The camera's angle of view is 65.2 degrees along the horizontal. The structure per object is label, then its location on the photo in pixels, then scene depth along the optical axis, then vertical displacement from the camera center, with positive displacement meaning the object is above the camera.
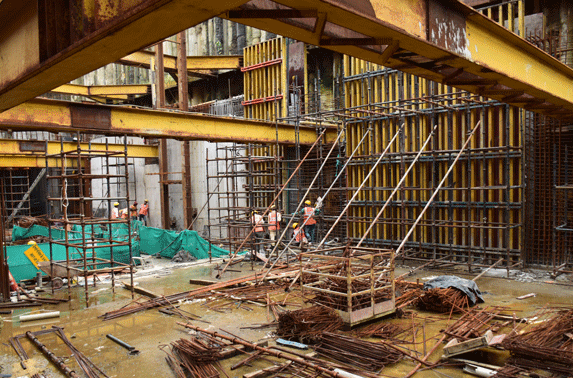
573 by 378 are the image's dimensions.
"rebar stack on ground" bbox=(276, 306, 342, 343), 7.73 -2.61
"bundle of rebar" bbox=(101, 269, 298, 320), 10.02 -2.88
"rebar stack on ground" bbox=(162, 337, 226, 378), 6.58 -2.80
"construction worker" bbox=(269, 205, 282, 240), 15.54 -1.58
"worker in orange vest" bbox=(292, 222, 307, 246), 15.91 -2.21
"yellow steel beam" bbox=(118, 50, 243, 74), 22.00 +6.08
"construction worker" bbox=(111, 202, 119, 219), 22.62 -1.61
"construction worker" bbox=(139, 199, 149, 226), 23.89 -1.69
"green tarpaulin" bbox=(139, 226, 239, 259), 17.36 -2.54
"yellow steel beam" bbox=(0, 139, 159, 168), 16.64 +1.27
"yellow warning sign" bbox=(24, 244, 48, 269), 13.38 -2.17
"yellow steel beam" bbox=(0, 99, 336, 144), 9.66 +1.50
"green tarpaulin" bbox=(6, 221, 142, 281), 13.41 -2.37
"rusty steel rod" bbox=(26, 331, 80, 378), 6.76 -2.92
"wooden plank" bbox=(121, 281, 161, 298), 11.48 -2.94
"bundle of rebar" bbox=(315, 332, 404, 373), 6.62 -2.73
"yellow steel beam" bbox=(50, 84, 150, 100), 25.11 +5.29
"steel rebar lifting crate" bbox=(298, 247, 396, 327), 8.07 -2.30
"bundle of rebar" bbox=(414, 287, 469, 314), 8.98 -2.60
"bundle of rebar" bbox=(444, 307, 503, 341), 7.54 -2.74
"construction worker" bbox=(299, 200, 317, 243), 17.06 -1.90
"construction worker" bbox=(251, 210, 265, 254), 14.81 -1.61
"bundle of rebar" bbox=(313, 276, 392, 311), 8.52 -2.36
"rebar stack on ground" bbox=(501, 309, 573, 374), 6.02 -2.54
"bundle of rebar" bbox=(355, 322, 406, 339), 7.84 -2.78
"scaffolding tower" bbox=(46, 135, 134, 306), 11.09 -2.12
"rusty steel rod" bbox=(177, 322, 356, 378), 6.08 -2.71
